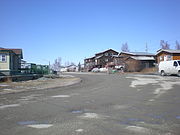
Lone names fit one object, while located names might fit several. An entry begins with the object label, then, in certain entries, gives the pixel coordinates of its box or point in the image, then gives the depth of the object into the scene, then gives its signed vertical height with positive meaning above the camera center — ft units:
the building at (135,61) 165.27 +8.92
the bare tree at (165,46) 267.45 +34.84
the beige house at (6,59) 87.30 +5.46
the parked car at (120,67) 181.12 +2.55
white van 78.48 +0.92
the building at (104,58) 270.69 +17.44
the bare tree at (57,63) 522.47 +20.58
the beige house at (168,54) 154.48 +13.00
